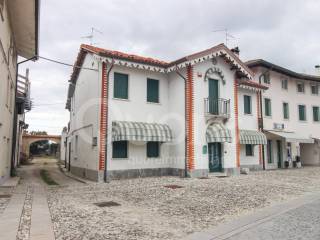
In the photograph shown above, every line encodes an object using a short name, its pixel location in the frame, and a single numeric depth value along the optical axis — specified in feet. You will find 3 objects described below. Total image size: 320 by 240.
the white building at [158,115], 44.97
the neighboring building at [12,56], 35.27
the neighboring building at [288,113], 70.66
